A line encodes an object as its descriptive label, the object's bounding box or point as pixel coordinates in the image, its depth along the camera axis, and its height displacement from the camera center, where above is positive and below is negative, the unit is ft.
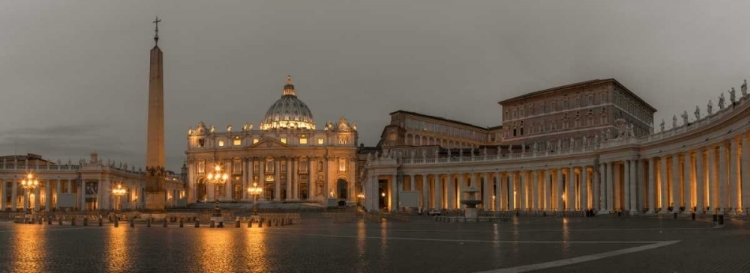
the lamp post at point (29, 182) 237.86 +2.74
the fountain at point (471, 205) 187.15 -4.57
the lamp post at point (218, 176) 195.05 +3.37
